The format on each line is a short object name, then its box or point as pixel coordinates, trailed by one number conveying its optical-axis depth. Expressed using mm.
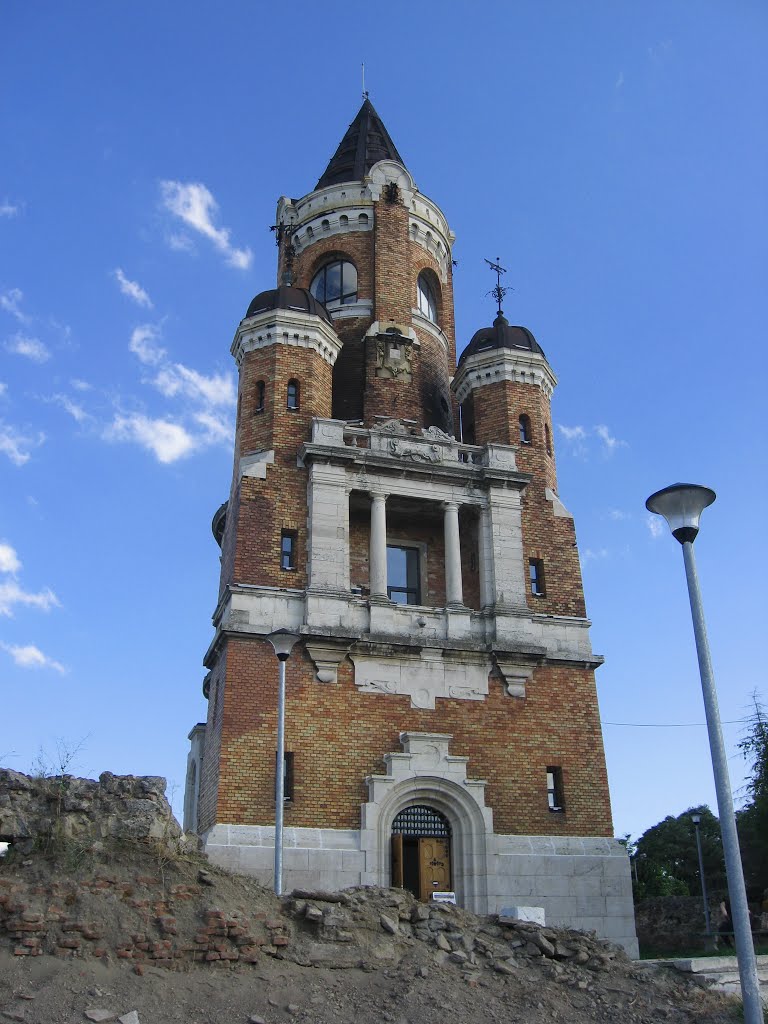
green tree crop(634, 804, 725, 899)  53656
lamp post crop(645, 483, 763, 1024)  11336
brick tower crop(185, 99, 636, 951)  22688
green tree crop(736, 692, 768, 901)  36094
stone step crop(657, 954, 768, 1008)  16422
